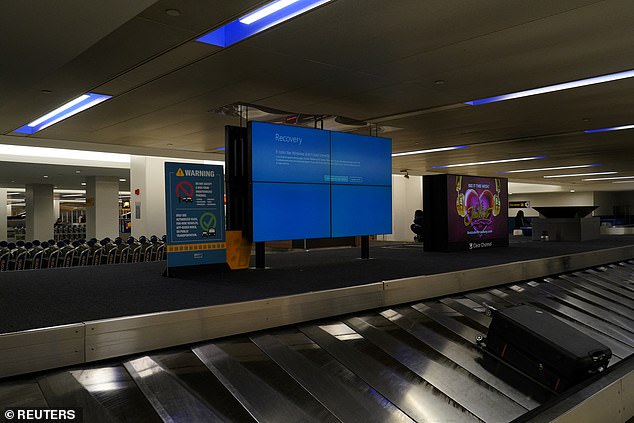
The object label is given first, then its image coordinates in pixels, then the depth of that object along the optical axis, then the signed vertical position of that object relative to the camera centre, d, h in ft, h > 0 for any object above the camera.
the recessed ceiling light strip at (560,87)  22.52 +6.41
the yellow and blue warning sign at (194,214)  18.78 +0.05
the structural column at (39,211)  78.64 +1.02
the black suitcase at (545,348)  12.19 -3.69
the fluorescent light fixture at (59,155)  48.28 +6.81
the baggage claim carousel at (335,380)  9.23 -3.77
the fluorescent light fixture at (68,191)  101.65 +5.79
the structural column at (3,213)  86.78 +0.78
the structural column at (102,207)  66.23 +1.35
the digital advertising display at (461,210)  28.96 +0.12
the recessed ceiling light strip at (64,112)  26.50 +6.58
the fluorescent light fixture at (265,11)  14.89 +6.62
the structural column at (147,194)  50.60 +2.34
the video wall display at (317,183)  20.97 +1.47
